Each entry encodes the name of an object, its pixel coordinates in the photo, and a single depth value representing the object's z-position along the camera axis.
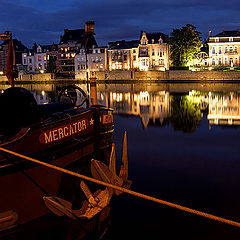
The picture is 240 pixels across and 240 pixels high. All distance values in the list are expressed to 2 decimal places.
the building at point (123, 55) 80.75
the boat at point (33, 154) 5.47
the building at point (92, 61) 85.06
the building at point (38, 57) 98.44
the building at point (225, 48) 75.76
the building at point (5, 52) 112.31
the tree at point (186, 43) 72.25
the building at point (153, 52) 78.12
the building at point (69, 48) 93.38
